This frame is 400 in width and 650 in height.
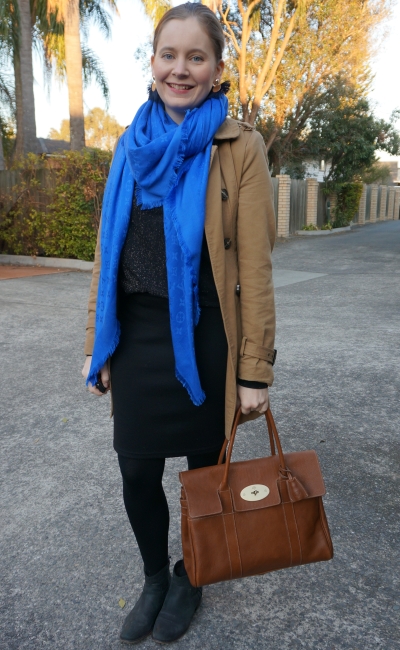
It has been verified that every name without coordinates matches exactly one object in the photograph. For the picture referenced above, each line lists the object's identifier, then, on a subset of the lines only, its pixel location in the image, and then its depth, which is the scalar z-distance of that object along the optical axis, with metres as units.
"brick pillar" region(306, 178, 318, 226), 22.84
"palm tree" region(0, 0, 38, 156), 16.05
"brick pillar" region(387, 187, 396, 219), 38.34
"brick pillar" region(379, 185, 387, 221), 35.59
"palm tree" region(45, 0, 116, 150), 14.68
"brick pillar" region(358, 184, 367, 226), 30.50
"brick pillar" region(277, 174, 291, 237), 20.44
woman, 1.76
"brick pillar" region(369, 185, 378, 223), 32.94
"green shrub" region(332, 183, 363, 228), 25.36
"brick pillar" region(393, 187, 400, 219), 40.78
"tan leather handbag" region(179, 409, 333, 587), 1.79
